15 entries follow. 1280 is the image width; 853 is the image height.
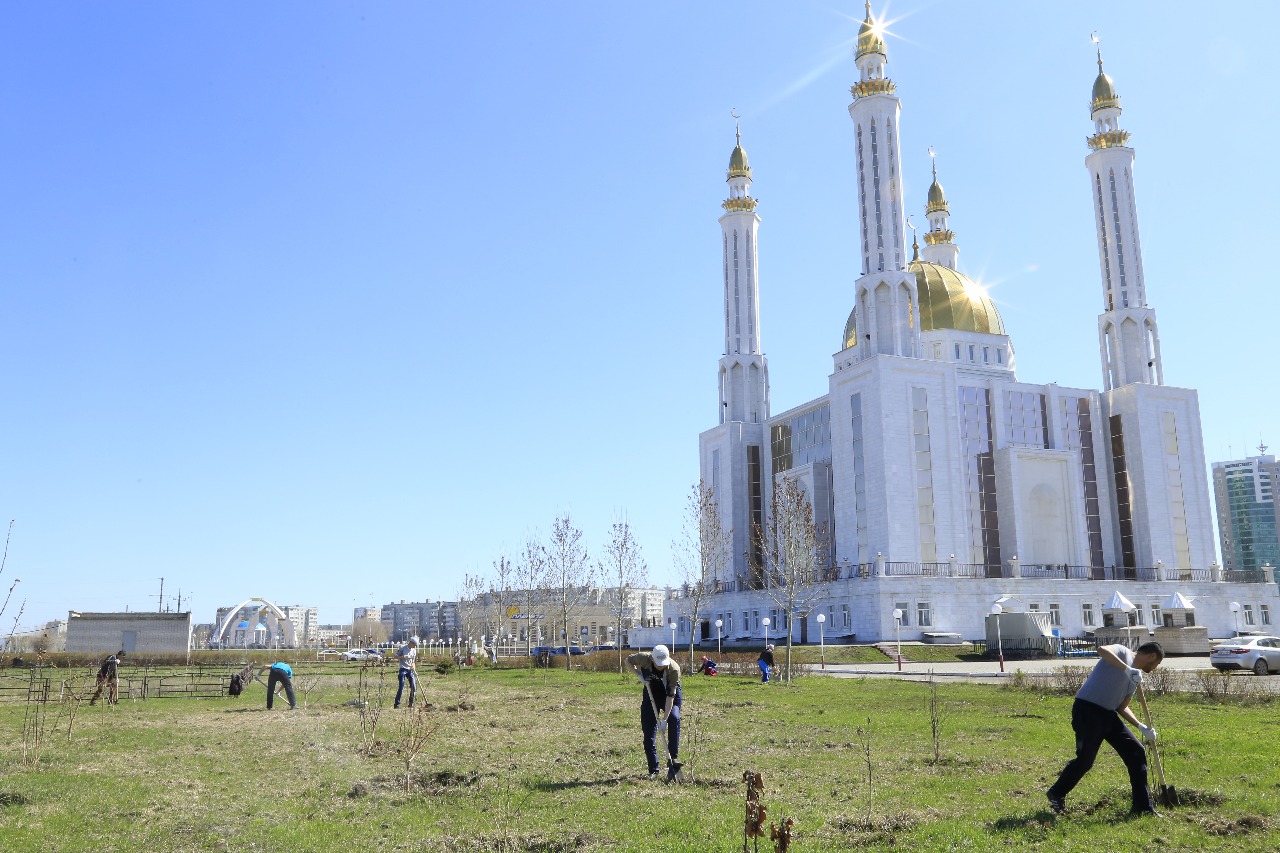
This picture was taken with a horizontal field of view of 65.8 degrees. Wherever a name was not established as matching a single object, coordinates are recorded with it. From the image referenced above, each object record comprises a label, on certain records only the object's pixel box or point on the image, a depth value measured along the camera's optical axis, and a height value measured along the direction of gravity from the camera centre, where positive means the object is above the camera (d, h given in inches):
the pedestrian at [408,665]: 893.6 -47.3
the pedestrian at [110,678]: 959.7 -59.1
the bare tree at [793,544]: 1488.7 +113.7
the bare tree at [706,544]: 1807.8 +130.6
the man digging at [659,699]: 466.0 -41.9
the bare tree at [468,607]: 3238.2 +18.5
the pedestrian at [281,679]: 887.7 -58.1
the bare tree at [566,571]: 2089.8 +90.5
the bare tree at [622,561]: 2023.9 +99.6
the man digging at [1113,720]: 356.2 -41.1
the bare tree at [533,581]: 2521.4 +76.5
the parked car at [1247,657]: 1218.0 -65.8
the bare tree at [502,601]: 2684.5 +31.6
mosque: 2175.2 +341.9
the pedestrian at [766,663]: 1209.4 -66.6
